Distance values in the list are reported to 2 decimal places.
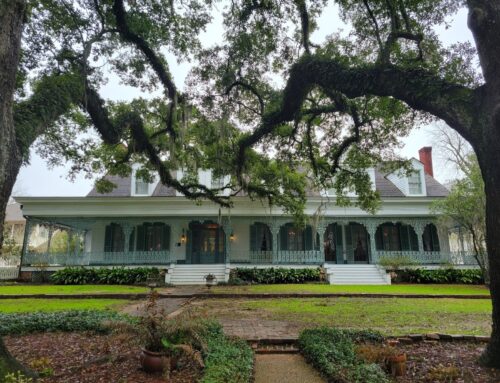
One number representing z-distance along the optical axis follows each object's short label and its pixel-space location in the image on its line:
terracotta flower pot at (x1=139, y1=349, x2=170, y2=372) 3.98
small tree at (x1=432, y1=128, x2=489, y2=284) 14.23
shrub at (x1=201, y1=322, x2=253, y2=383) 3.58
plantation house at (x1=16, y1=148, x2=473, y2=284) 17.34
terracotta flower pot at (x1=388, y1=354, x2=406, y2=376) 3.97
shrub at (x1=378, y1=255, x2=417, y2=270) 16.83
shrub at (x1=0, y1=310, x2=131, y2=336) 6.13
